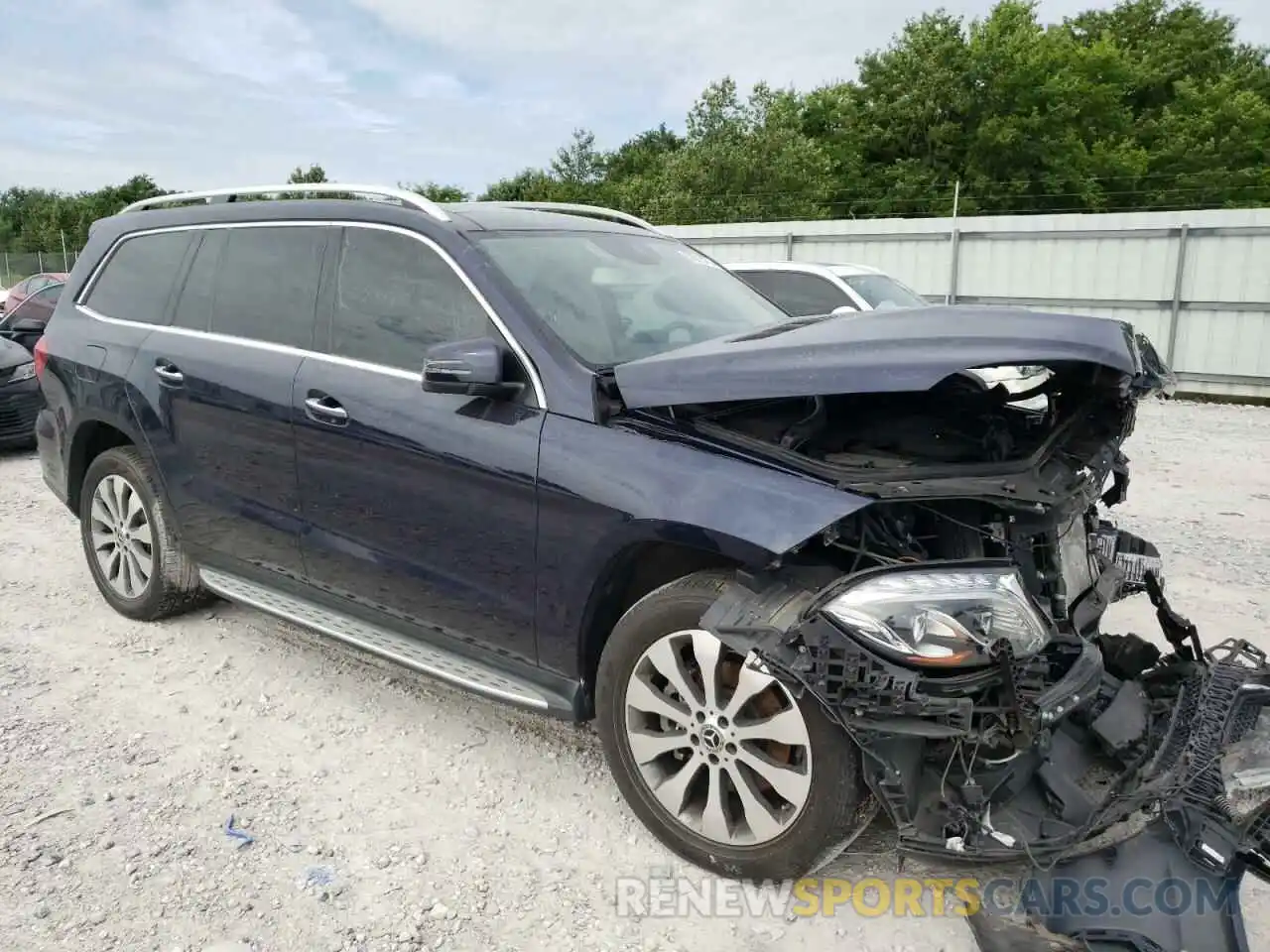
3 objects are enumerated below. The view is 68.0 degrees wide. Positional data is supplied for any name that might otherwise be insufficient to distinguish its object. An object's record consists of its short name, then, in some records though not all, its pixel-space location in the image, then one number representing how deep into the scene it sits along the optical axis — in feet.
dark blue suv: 7.48
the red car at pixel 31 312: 34.92
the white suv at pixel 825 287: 29.07
